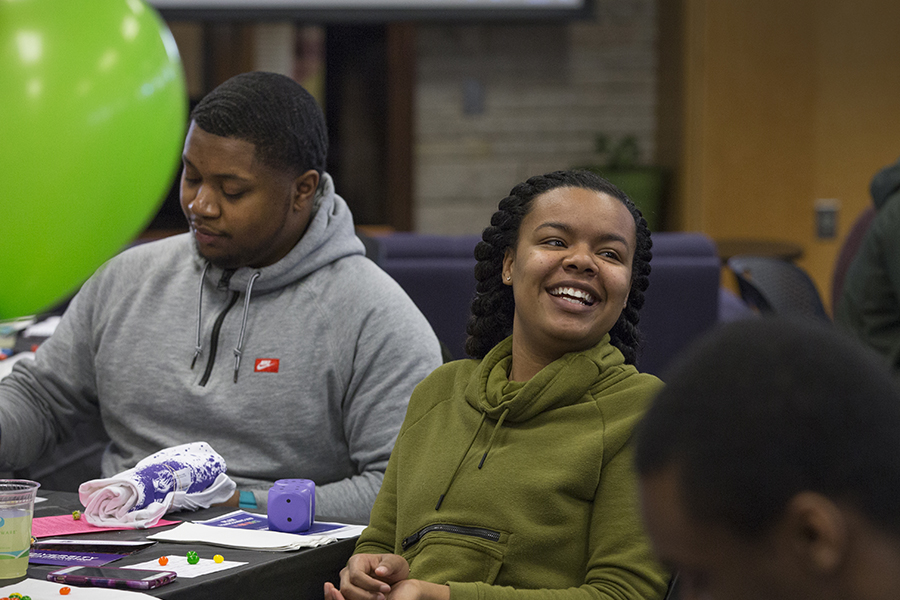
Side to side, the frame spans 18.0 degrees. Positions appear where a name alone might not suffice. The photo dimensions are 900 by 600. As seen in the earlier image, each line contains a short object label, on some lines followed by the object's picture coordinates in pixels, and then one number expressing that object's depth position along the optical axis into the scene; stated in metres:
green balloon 2.83
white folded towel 3.12
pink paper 3.10
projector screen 7.90
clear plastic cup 2.98
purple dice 3.11
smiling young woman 3.02
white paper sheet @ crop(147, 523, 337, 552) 3.06
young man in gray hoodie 3.36
